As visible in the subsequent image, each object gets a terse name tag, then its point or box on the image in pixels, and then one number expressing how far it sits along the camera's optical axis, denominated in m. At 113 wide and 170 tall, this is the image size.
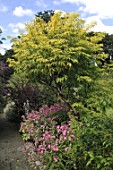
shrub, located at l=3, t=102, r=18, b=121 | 5.43
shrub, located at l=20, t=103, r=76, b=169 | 2.46
